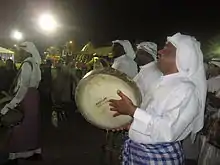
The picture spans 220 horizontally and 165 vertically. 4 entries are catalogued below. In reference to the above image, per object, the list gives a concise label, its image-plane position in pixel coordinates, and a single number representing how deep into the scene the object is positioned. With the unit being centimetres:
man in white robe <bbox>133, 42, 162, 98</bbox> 124
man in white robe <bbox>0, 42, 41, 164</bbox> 178
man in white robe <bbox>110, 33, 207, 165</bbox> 87
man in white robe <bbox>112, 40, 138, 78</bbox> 161
